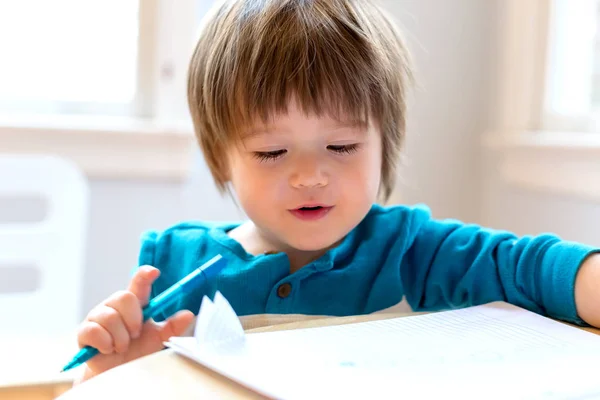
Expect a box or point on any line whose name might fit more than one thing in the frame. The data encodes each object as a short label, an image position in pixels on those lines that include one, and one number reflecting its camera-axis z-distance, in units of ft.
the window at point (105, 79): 4.81
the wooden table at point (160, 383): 2.60
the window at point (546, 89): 4.71
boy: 3.23
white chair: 4.40
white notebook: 2.59
